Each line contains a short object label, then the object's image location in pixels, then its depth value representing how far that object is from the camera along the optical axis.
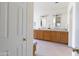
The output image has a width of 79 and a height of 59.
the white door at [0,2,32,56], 0.83
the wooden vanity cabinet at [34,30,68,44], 2.87
